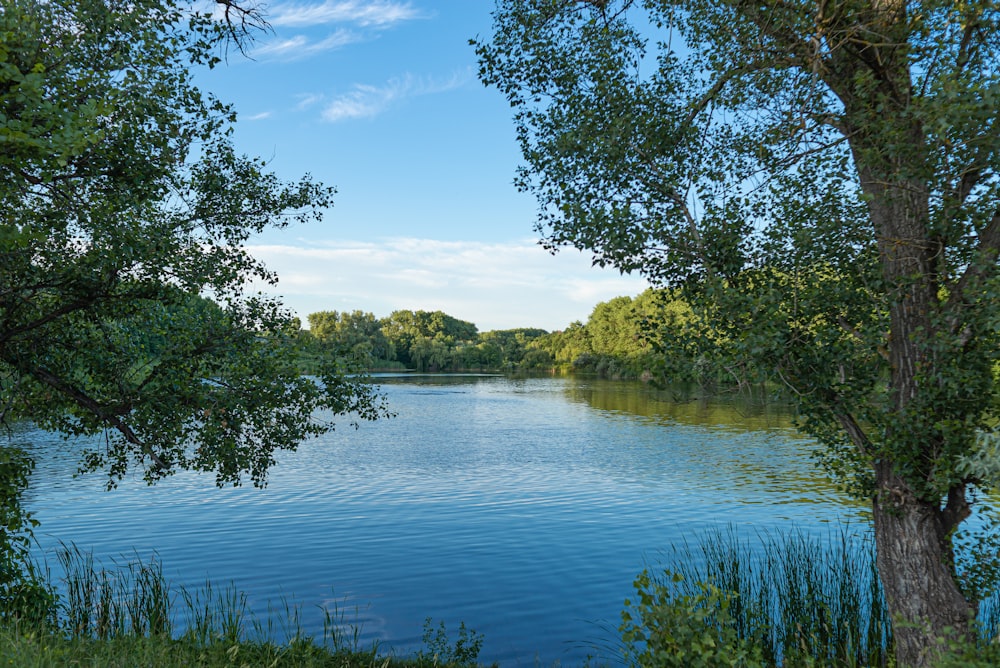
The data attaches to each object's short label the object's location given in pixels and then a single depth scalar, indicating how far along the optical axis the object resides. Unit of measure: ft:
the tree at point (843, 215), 27.71
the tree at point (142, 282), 31.58
